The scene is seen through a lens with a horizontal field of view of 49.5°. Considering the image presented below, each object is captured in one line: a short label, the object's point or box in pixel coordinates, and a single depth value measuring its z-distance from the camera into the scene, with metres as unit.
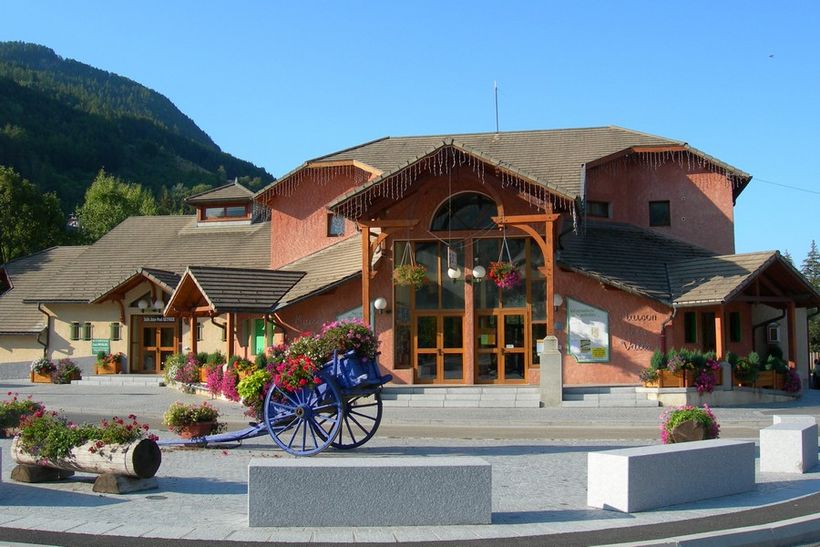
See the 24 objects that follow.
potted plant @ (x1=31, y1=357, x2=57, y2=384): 34.91
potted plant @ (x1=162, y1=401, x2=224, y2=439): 14.90
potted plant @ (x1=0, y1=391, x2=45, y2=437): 15.67
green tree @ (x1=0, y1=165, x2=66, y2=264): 48.28
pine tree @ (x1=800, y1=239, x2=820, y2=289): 84.75
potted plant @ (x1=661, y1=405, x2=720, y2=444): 13.21
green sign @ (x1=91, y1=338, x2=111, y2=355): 35.94
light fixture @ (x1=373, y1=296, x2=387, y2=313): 26.41
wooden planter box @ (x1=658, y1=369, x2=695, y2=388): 23.34
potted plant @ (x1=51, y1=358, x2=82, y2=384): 34.12
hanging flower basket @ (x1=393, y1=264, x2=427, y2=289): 25.70
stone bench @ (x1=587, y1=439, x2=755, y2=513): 9.46
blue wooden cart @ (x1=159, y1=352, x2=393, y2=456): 13.61
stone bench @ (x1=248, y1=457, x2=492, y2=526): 8.42
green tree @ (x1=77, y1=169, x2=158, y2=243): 66.38
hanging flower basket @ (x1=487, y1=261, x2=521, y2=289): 25.22
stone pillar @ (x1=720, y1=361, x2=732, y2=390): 24.03
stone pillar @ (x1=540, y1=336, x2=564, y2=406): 23.12
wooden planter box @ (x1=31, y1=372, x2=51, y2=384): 35.04
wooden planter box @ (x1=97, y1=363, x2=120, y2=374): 35.22
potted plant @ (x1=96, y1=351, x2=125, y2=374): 35.22
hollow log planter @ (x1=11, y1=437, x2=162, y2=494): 10.47
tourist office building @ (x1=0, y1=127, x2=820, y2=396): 25.42
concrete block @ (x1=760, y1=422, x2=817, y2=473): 12.50
